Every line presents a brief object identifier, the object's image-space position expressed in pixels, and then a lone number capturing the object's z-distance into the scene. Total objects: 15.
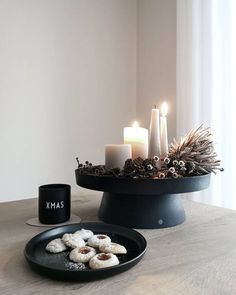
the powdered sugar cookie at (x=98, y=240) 0.60
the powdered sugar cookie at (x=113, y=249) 0.57
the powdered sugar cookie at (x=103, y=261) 0.50
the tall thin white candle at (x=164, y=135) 0.87
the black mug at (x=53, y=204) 0.78
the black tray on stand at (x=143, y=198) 0.71
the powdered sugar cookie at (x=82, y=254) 0.54
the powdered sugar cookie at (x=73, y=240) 0.60
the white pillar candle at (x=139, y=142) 0.86
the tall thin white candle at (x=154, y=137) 0.85
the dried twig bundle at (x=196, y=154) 0.78
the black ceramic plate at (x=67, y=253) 0.48
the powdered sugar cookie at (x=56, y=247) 0.59
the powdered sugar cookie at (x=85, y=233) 0.64
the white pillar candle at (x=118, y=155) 0.80
